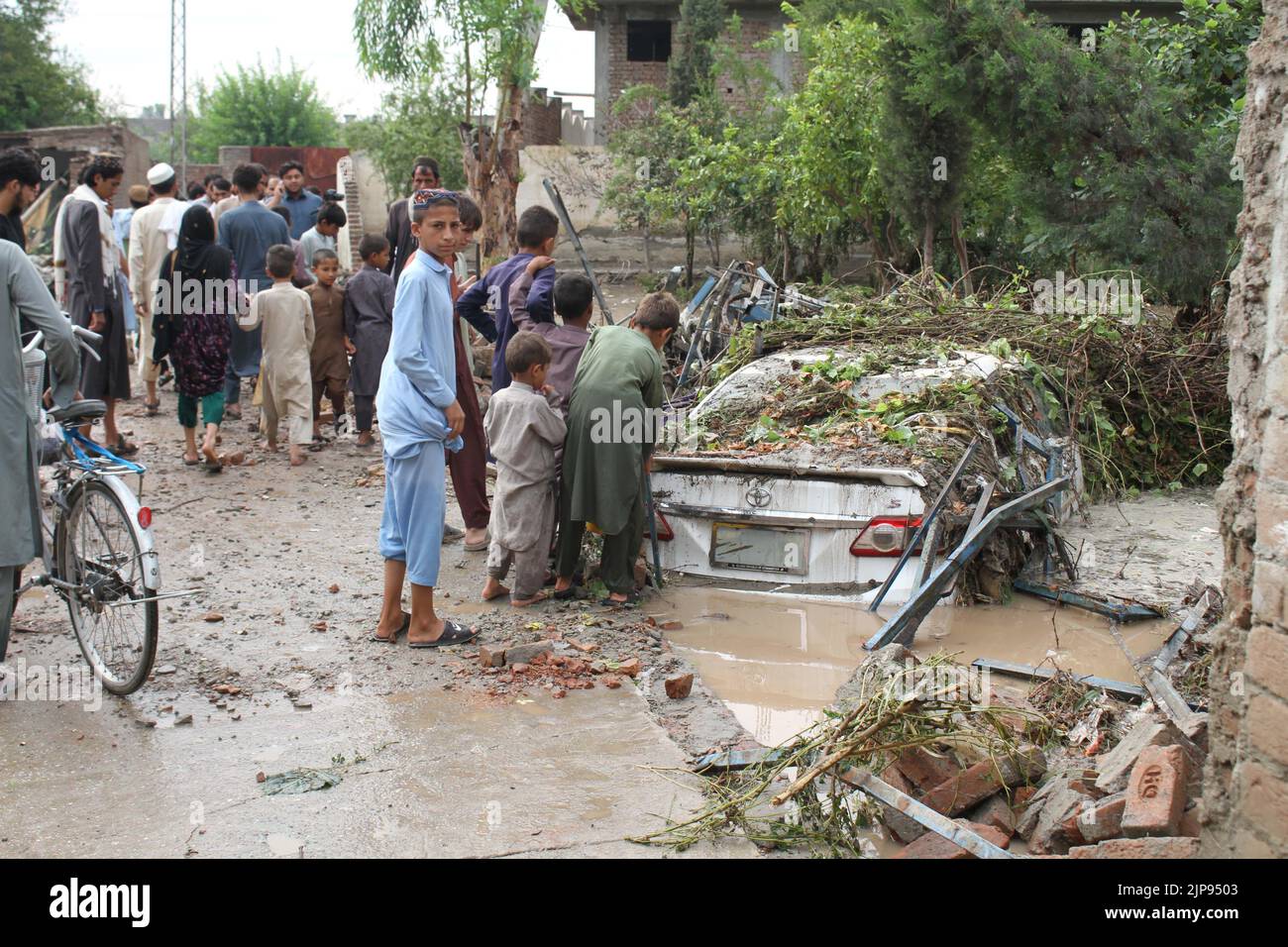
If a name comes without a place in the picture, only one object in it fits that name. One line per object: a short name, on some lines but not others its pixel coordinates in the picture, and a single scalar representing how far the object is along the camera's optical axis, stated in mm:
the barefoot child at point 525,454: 5758
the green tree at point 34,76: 30531
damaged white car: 5508
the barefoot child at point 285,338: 9070
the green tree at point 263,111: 38594
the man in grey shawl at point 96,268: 8164
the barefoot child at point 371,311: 9203
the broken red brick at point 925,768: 3627
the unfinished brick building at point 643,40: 25703
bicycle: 4605
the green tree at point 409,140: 23406
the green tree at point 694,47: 24234
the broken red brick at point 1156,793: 3016
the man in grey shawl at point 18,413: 4609
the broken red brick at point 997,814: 3462
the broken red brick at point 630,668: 5043
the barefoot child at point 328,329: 9586
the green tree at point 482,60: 16453
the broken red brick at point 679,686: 4738
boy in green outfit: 5637
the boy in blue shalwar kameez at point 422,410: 5090
